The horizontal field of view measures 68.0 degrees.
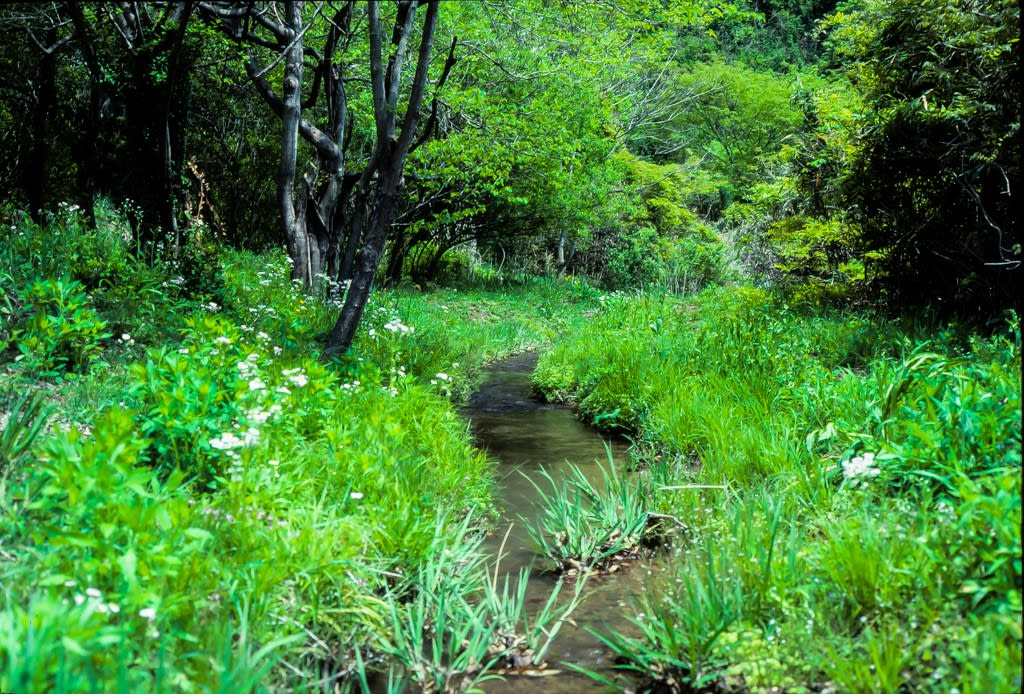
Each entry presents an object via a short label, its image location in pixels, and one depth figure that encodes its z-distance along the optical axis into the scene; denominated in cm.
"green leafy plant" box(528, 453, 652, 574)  466
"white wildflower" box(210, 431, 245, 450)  375
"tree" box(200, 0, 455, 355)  713
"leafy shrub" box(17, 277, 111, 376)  542
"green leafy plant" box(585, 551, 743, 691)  321
